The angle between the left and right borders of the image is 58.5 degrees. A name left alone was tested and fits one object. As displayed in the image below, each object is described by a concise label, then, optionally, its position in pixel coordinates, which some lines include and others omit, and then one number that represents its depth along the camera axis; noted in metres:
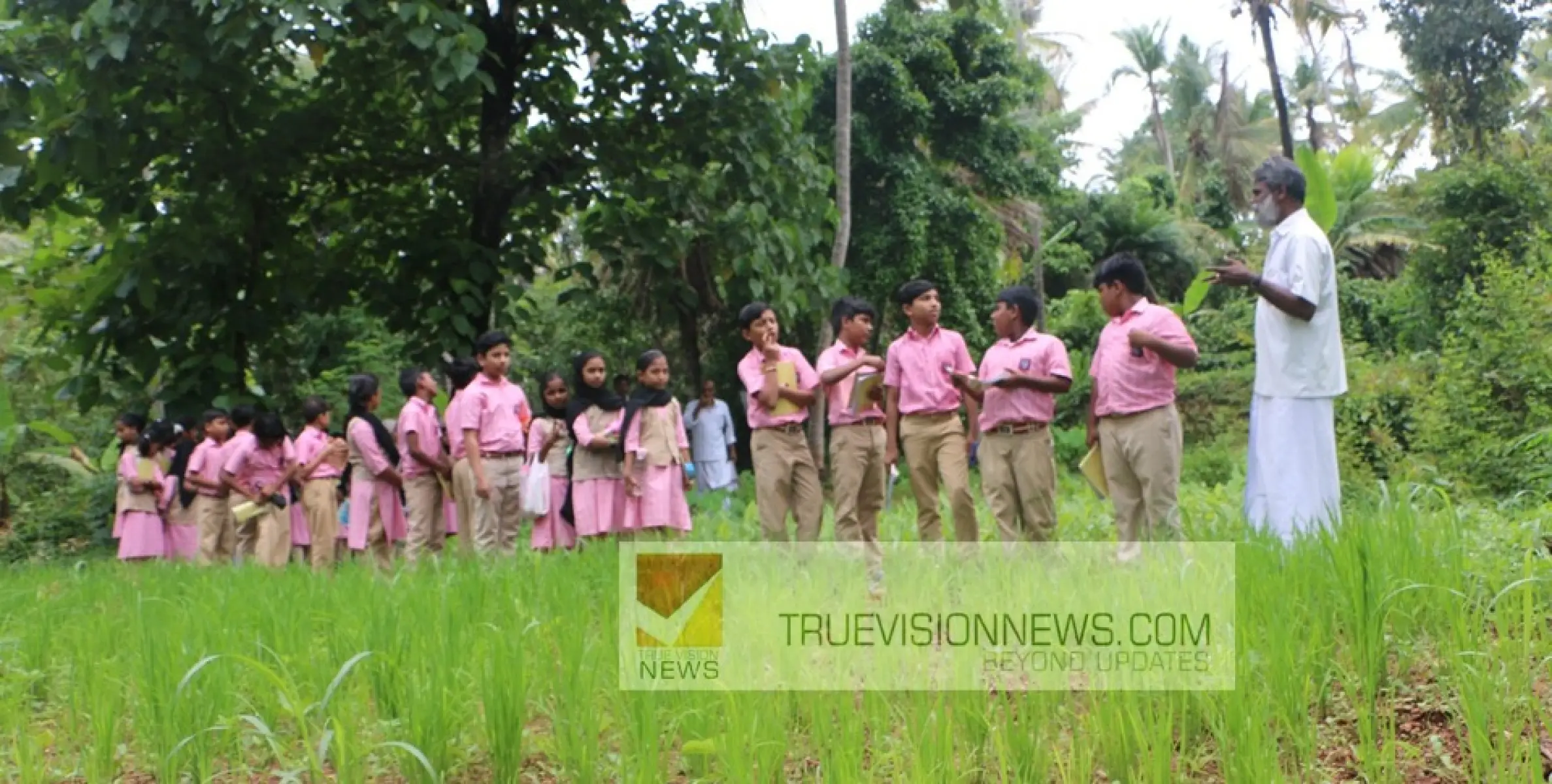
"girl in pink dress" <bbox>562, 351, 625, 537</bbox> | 7.65
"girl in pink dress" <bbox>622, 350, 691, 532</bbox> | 7.35
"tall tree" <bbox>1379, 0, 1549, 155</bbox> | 21.03
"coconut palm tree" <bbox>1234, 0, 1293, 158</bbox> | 23.42
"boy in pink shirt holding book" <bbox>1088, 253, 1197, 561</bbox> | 5.81
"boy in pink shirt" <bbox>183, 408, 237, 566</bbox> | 9.86
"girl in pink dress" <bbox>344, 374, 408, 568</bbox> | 8.44
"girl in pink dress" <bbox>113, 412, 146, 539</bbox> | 10.35
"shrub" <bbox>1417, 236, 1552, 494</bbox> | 9.20
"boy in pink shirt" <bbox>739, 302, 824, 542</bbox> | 6.55
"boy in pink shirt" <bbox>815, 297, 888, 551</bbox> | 6.64
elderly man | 5.18
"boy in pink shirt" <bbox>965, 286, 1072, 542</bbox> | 6.36
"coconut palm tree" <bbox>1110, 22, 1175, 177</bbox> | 40.19
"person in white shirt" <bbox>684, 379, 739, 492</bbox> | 13.38
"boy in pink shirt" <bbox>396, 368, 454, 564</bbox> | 8.09
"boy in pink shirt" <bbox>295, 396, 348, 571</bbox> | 8.93
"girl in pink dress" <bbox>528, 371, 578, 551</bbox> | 8.23
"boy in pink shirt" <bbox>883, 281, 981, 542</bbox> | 6.55
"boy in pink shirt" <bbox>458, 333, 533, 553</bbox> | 7.68
